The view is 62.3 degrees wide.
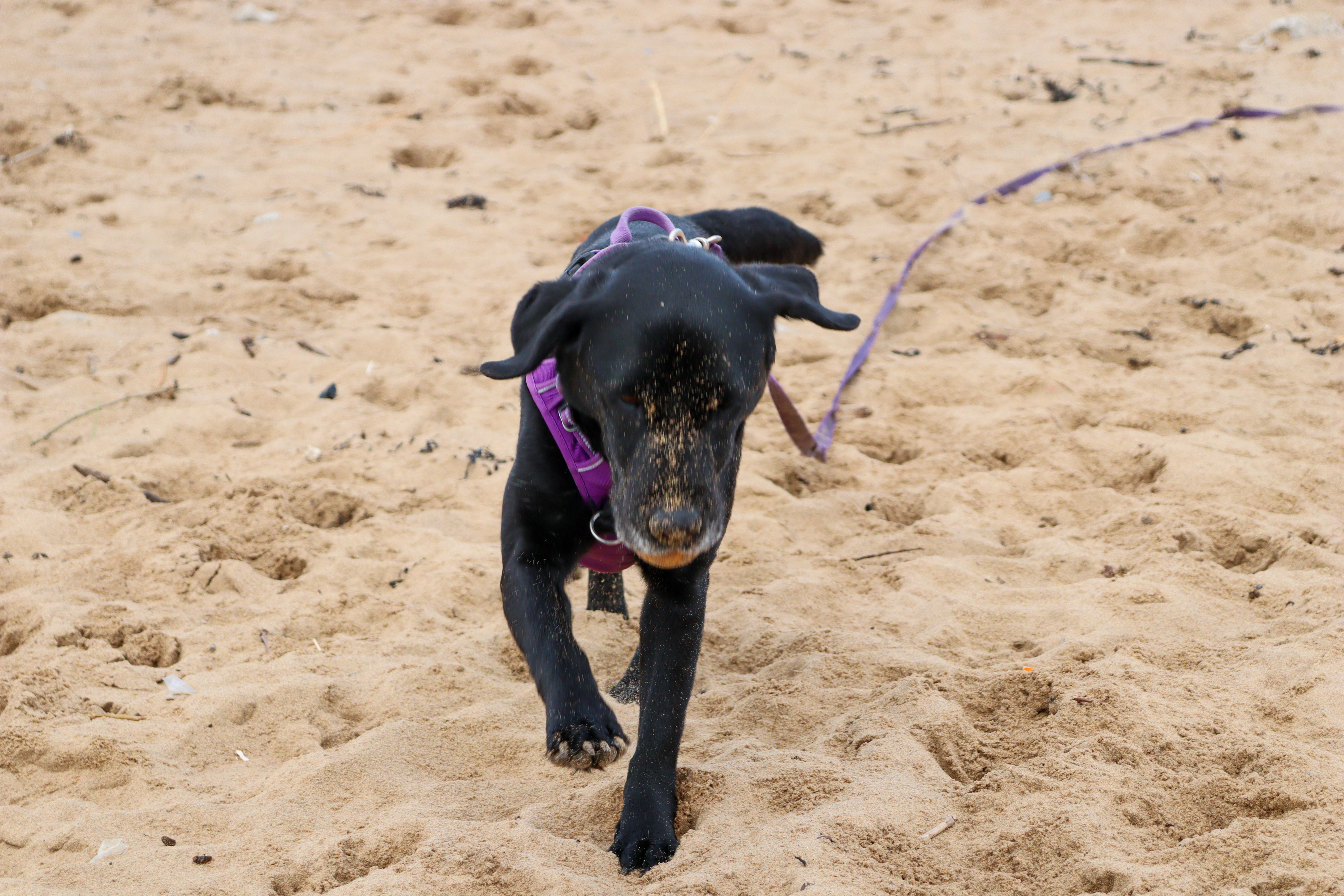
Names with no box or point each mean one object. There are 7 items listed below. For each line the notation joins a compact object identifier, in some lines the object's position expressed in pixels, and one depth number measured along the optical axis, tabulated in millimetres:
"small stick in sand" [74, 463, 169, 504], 4531
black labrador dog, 2547
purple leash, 5289
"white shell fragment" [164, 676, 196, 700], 3443
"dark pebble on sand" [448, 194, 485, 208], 7461
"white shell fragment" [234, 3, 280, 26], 10414
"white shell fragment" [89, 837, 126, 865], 2650
